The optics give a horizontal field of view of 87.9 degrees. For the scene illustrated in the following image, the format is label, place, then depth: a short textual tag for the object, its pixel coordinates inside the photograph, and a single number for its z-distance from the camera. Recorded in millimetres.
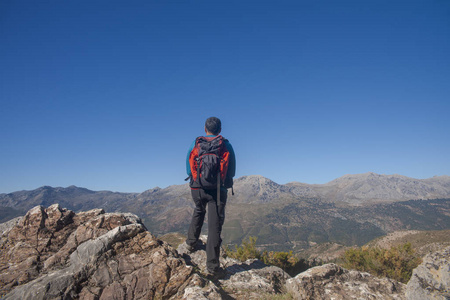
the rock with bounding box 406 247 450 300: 5531
